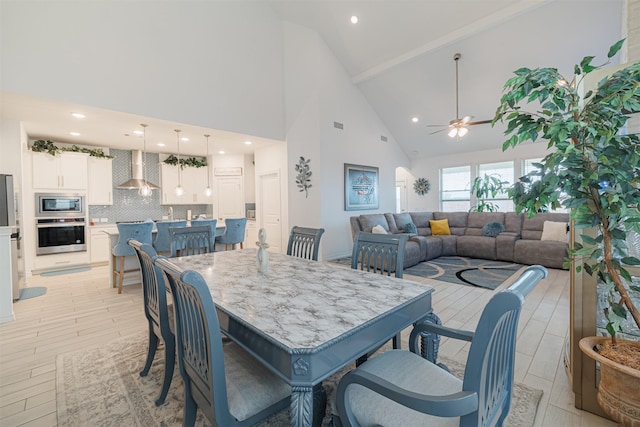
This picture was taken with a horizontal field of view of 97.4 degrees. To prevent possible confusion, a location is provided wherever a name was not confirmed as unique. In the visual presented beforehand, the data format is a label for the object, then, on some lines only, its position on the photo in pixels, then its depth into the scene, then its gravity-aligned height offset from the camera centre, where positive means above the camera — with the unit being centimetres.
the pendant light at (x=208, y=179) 743 +79
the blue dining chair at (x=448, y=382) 76 -59
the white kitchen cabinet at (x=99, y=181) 580 +60
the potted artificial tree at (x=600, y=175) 122 +14
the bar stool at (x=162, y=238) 427 -44
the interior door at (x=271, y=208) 607 +0
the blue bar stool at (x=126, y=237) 386 -39
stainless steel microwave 509 +10
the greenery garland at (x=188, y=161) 688 +120
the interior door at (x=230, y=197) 729 +30
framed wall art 649 +48
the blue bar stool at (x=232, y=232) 505 -43
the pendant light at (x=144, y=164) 482 +108
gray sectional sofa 506 -67
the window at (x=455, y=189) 816 +51
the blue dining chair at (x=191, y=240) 278 -31
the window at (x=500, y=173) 748 +89
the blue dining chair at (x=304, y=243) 259 -34
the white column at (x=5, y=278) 295 -71
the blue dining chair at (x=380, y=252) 197 -34
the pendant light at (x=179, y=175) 506 +86
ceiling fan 474 +138
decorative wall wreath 882 +64
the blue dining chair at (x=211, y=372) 101 -73
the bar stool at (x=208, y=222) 455 -23
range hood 645 +102
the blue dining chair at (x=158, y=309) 162 -62
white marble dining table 95 -46
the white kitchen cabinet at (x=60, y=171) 508 +75
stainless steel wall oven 508 -25
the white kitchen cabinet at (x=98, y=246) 569 -73
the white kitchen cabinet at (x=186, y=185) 689 +62
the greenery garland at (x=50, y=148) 506 +118
